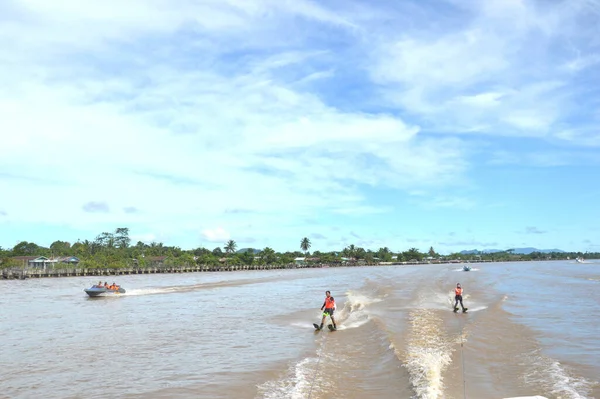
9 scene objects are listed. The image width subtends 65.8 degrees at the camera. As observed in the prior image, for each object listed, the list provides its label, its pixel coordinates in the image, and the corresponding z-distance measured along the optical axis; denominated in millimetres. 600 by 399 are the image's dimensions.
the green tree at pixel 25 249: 123962
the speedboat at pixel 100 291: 41625
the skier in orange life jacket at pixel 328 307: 21625
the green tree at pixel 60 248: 138438
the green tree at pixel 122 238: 157500
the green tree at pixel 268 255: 162750
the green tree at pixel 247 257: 151500
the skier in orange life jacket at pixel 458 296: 26712
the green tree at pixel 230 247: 184875
